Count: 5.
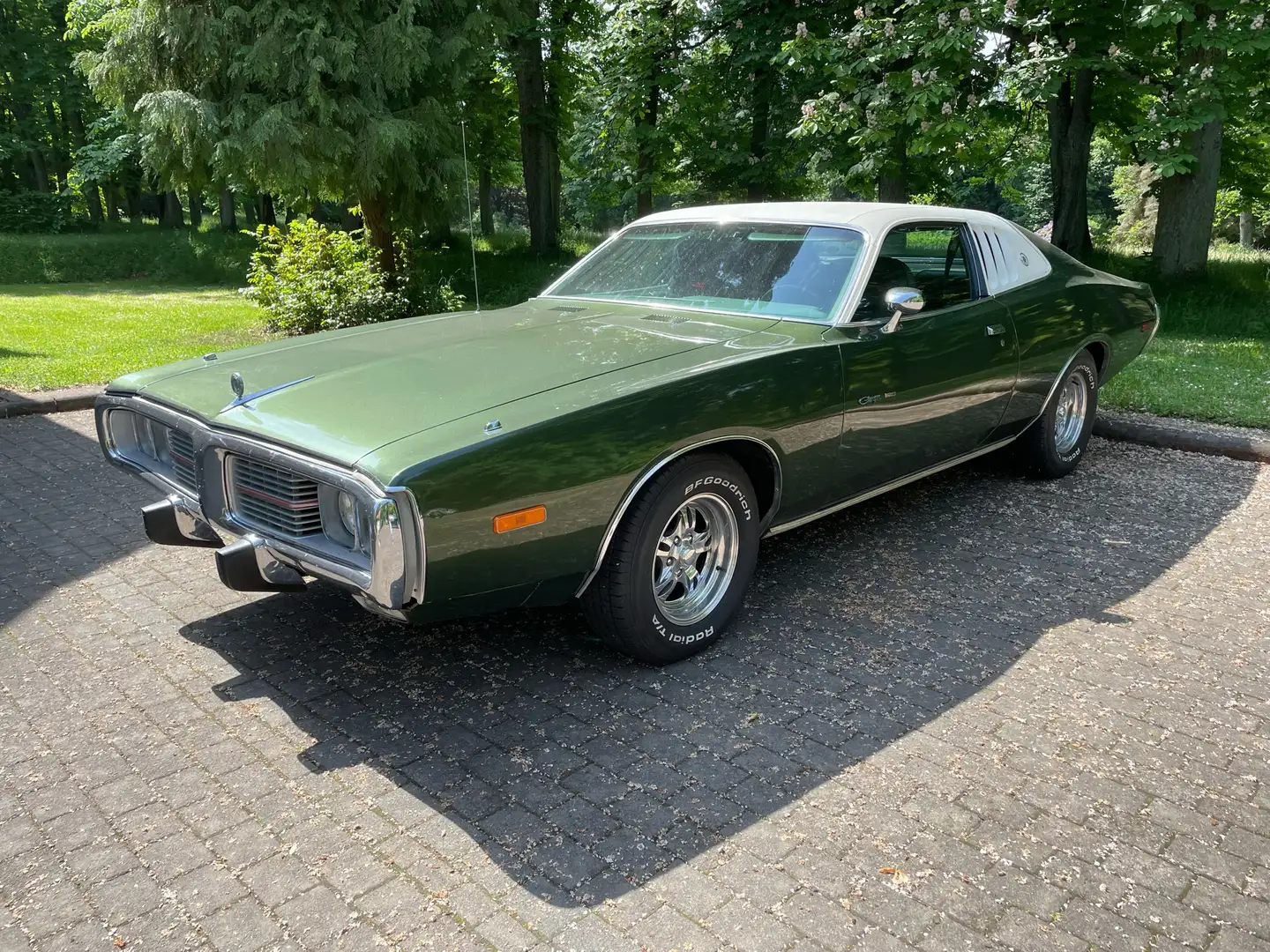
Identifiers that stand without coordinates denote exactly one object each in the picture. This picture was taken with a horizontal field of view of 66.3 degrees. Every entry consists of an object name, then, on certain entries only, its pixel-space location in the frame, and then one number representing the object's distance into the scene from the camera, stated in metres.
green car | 2.86
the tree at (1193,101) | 10.22
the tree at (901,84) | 11.34
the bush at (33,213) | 30.72
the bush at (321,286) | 10.49
